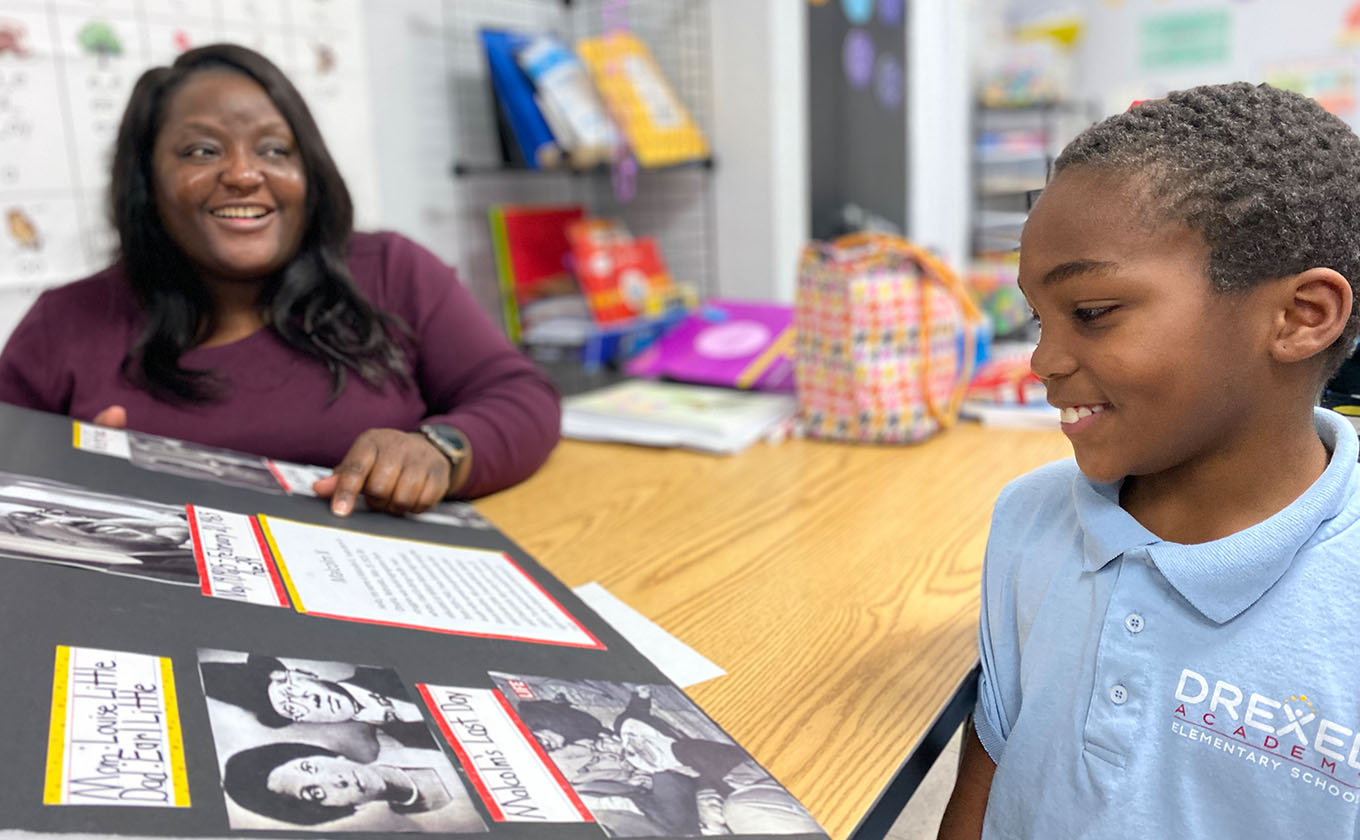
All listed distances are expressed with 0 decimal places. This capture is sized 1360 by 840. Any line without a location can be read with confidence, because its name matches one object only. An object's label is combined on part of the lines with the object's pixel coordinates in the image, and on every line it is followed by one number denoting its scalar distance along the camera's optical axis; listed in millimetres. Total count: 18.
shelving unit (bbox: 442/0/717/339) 2262
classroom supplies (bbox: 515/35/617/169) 2039
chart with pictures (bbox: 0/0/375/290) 1541
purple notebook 1603
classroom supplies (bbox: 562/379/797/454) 1371
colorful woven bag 1348
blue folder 2062
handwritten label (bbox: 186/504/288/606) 660
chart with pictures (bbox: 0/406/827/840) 439
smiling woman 1163
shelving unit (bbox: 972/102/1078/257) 3641
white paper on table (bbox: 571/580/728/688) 735
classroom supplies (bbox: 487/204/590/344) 2191
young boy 553
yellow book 2109
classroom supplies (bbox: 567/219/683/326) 2129
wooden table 658
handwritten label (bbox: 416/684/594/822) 486
